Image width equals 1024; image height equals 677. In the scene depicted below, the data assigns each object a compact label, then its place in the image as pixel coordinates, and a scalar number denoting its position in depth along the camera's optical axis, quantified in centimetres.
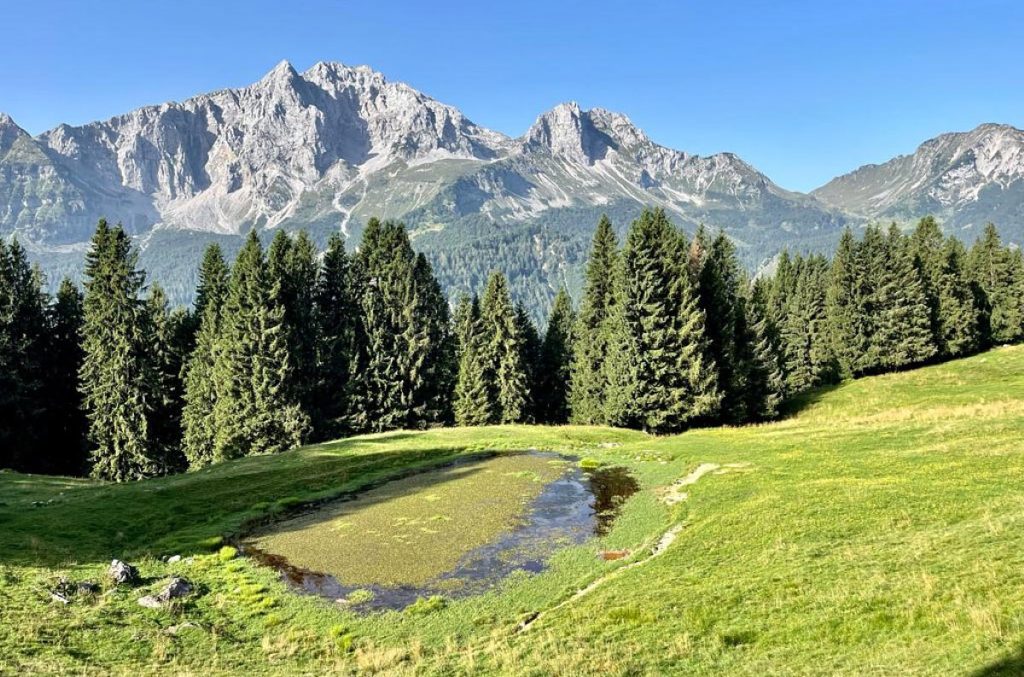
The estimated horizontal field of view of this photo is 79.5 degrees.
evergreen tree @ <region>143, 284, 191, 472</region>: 6744
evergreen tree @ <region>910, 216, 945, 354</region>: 9900
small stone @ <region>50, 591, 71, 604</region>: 1880
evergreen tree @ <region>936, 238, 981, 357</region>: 9812
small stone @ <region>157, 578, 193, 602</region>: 1991
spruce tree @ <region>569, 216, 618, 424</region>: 7281
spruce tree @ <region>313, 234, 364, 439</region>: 7212
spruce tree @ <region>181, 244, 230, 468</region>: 6431
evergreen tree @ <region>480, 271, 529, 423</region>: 7619
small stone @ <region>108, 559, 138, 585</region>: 2103
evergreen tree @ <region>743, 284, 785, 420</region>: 7031
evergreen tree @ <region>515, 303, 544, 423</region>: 7919
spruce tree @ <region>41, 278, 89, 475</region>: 6988
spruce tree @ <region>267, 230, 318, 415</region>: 6600
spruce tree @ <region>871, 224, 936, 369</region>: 9294
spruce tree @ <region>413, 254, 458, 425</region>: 7606
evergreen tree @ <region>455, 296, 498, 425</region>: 7525
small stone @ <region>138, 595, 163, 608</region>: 1942
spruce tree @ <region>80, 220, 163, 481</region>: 6462
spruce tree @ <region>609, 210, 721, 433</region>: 6134
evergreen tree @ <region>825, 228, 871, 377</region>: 9525
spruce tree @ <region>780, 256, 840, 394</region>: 9875
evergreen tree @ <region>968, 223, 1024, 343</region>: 10650
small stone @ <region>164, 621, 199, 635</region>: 1789
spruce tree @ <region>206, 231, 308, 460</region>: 6259
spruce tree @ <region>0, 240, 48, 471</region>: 6347
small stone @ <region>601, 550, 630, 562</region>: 2234
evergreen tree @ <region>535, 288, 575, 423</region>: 8419
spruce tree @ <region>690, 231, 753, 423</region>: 6575
